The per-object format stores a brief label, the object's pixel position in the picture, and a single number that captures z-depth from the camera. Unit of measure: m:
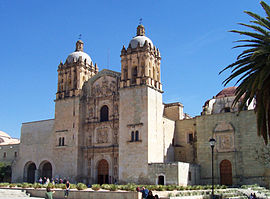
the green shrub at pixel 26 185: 30.81
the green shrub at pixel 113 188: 26.27
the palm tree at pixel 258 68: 15.96
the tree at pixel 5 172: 49.00
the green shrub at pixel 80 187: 27.19
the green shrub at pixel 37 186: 30.42
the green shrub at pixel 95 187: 26.45
